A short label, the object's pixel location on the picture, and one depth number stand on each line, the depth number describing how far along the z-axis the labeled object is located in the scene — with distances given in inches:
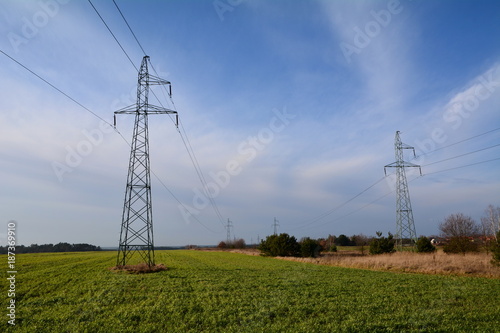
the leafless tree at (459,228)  2923.2
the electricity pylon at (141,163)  960.3
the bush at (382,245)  2176.6
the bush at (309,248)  2541.8
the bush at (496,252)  1020.5
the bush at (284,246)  2573.8
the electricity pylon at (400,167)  1676.9
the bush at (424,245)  1909.4
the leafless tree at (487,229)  3028.1
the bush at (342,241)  4763.5
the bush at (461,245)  1659.7
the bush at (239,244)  5339.6
